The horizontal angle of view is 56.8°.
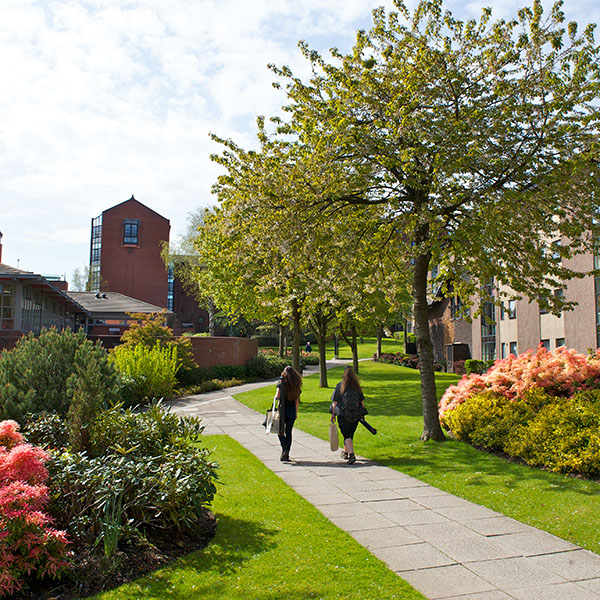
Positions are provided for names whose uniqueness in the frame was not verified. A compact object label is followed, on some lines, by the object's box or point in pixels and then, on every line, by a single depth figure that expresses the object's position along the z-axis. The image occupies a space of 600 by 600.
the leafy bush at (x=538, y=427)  8.20
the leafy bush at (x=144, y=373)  17.77
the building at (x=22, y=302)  21.73
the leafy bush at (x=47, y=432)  6.77
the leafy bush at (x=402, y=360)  41.38
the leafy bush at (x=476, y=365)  30.61
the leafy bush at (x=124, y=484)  4.95
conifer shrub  8.19
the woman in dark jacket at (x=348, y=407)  9.65
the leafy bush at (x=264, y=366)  29.58
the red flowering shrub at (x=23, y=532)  4.11
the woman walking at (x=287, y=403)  9.67
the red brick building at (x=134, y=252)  65.56
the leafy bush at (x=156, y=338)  22.75
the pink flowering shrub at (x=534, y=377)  11.05
